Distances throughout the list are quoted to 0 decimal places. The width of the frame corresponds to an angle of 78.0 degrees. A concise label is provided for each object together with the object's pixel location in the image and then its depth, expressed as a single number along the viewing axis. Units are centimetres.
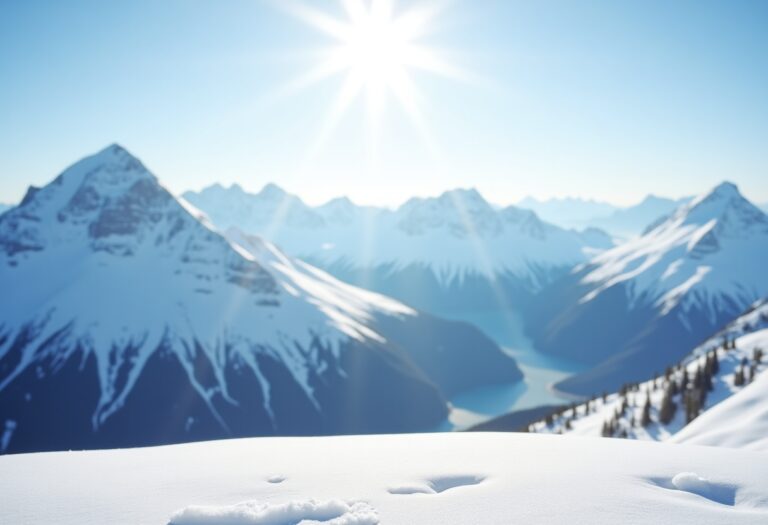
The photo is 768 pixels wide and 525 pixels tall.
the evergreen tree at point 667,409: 5406
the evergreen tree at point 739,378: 5559
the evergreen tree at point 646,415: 5506
